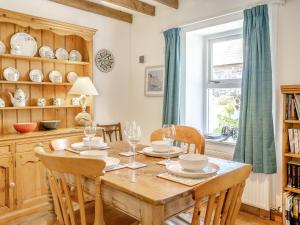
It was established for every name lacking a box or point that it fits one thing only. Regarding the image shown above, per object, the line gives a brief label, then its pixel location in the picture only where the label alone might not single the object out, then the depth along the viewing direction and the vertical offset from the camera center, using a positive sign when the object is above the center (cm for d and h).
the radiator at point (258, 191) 263 -93
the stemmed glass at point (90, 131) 189 -22
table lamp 315 +16
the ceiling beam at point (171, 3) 326 +125
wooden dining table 113 -42
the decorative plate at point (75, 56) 356 +62
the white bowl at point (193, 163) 139 -33
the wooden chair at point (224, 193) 107 -41
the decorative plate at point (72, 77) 356 +33
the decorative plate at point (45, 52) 327 +61
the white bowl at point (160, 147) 189 -33
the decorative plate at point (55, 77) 338 +31
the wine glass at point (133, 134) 171 -22
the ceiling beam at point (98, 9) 340 +128
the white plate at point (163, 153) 185 -37
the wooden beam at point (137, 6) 331 +127
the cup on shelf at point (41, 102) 322 -1
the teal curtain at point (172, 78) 339 +30
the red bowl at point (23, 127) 289 -29
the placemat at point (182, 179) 129 -40
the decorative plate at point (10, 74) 298 +31
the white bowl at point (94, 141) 204 -32
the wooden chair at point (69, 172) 122 -38
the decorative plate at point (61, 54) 344 +63
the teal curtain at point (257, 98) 254 +3
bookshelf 232 -45
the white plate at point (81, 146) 196 -35
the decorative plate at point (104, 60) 376 +60
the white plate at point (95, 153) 166 -34
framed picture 375 +30
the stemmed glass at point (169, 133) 165 -21
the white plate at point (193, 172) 136 -38
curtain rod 251 +97
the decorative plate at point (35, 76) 318 +31
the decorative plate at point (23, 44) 302 +67
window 323 +25
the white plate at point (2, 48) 292 +60
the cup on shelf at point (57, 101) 339 +0
